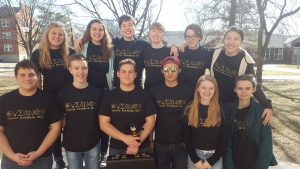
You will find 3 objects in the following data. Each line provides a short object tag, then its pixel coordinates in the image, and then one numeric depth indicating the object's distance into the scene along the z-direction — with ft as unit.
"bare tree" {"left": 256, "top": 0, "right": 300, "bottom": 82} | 59.47
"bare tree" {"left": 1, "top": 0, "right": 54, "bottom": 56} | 85.62
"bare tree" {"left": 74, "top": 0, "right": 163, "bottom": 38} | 53.62
